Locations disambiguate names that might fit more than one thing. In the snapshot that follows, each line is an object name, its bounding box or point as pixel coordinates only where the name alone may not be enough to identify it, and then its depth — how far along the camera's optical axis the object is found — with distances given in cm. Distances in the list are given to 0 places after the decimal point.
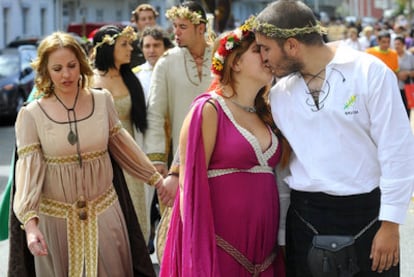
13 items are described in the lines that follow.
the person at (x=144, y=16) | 1111
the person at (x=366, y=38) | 2919
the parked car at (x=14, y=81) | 2044
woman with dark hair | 743
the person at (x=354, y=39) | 2824
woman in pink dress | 449
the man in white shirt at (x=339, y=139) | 422
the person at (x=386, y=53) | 1539
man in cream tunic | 733
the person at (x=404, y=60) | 1830
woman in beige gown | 527
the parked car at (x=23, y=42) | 3373
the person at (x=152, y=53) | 849
